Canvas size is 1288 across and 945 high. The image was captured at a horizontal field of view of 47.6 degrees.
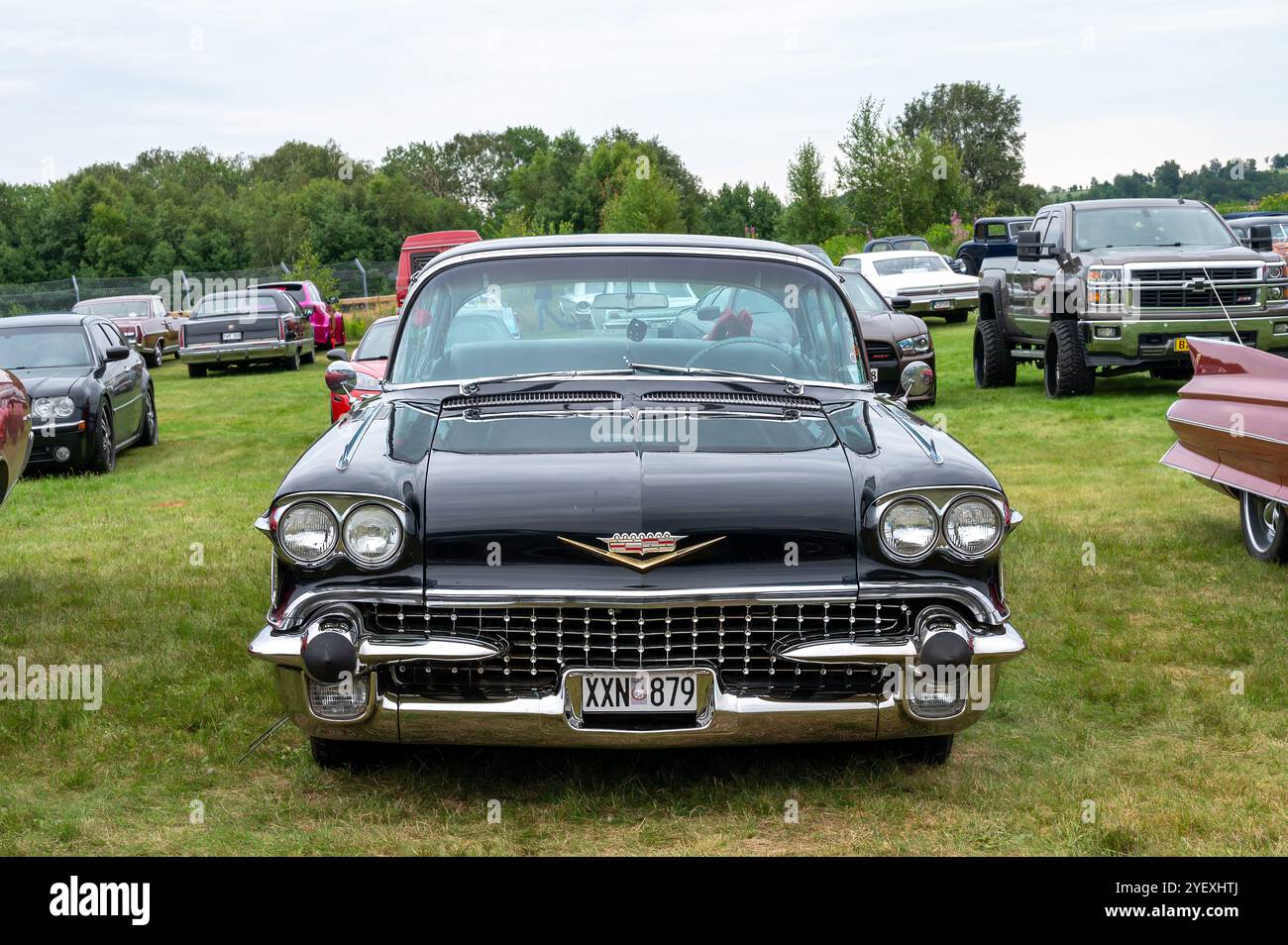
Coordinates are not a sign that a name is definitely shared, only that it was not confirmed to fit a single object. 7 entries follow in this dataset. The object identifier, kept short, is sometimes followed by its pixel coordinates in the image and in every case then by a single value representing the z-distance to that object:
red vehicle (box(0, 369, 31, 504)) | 7.20
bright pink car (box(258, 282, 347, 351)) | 30.91
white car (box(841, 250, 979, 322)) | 28.66
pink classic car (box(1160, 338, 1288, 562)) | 6.88
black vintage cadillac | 4.04
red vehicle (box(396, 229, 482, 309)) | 31.30
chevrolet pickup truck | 14.56
